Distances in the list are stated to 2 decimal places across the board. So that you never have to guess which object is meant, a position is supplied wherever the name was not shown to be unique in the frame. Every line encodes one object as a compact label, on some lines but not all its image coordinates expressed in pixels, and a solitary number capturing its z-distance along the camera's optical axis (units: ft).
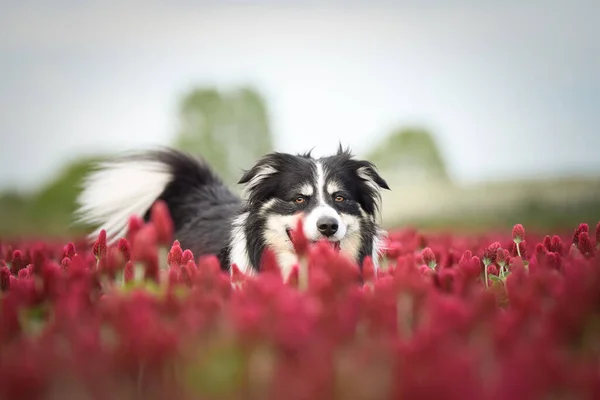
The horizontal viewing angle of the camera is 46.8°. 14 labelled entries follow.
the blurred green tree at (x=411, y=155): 109.09
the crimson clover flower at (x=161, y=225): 8.48
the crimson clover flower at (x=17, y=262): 14.69
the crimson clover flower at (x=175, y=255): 12.53
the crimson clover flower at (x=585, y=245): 13.82
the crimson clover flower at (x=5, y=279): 11.55
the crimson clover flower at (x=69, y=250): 13.70
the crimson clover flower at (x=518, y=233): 14.99
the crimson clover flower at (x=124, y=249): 12.28
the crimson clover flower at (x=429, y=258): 13.93
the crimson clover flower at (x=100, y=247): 12.27
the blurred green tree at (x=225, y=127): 99.66
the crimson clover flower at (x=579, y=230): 14.31
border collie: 18.48
